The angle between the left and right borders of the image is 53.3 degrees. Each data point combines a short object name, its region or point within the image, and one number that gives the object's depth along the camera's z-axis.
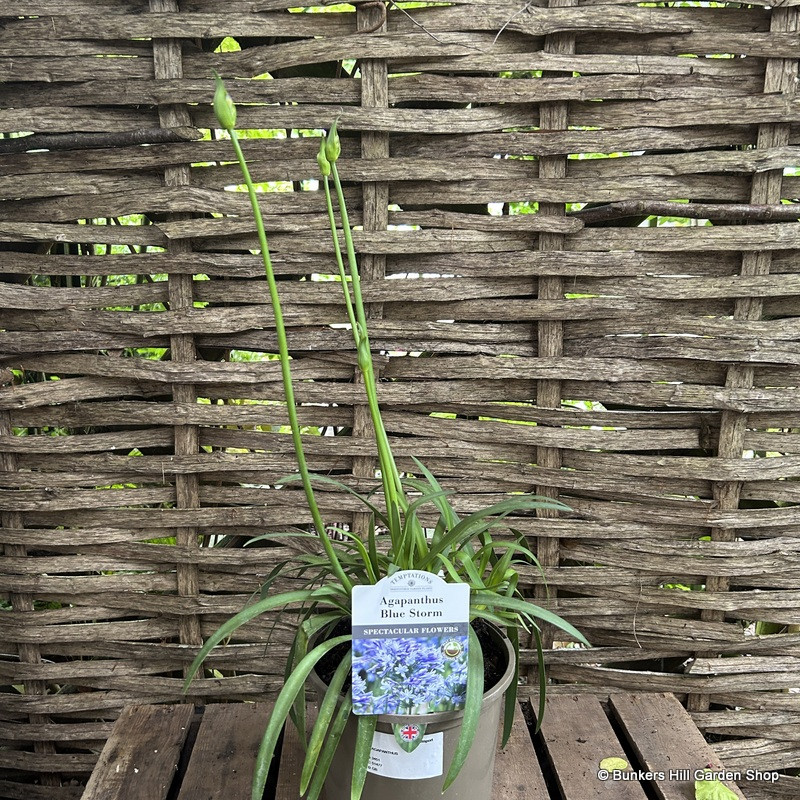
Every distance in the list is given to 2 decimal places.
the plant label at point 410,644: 0.98
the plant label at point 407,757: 1.00
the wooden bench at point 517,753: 1.21
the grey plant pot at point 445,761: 1.00
